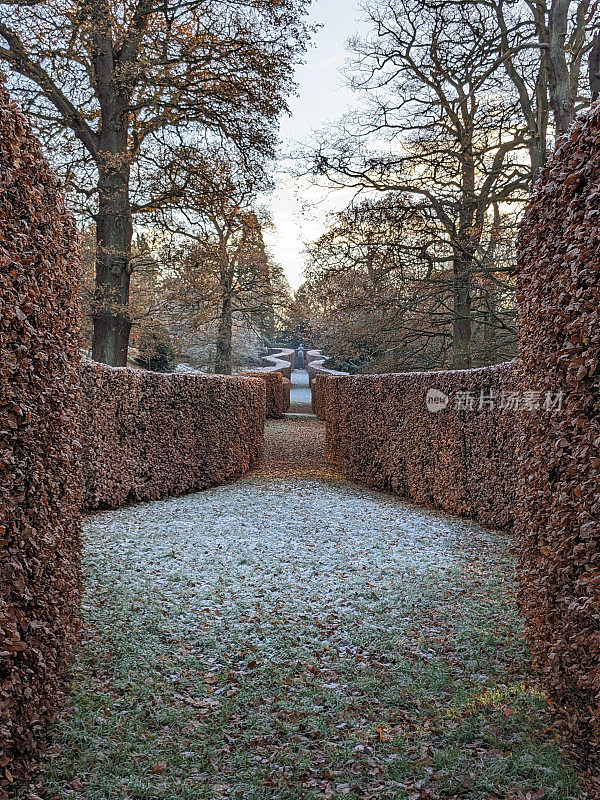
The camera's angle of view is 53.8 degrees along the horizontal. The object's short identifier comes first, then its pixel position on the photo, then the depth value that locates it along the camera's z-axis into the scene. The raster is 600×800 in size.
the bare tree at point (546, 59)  8.93
